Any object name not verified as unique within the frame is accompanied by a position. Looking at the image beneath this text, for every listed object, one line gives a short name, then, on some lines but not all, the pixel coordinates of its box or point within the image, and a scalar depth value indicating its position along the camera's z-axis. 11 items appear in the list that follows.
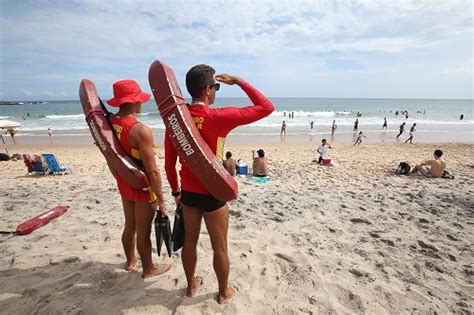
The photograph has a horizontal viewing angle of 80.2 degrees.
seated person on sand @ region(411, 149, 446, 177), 7.85
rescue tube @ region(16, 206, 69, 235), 4.03
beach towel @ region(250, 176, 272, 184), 7.67
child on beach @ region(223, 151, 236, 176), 8.04
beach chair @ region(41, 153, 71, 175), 8.48
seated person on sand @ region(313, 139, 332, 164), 10.40
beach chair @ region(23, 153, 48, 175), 8.53
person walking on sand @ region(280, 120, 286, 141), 20.67
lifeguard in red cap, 2.37
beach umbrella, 11.18
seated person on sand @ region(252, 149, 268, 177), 8.32
